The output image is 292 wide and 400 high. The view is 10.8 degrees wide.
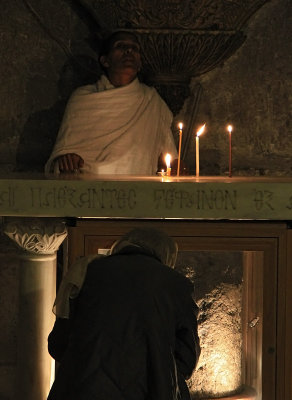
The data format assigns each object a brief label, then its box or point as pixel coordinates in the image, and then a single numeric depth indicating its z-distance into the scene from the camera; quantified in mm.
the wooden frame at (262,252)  7039
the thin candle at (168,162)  7953
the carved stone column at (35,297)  7208
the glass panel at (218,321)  7213
